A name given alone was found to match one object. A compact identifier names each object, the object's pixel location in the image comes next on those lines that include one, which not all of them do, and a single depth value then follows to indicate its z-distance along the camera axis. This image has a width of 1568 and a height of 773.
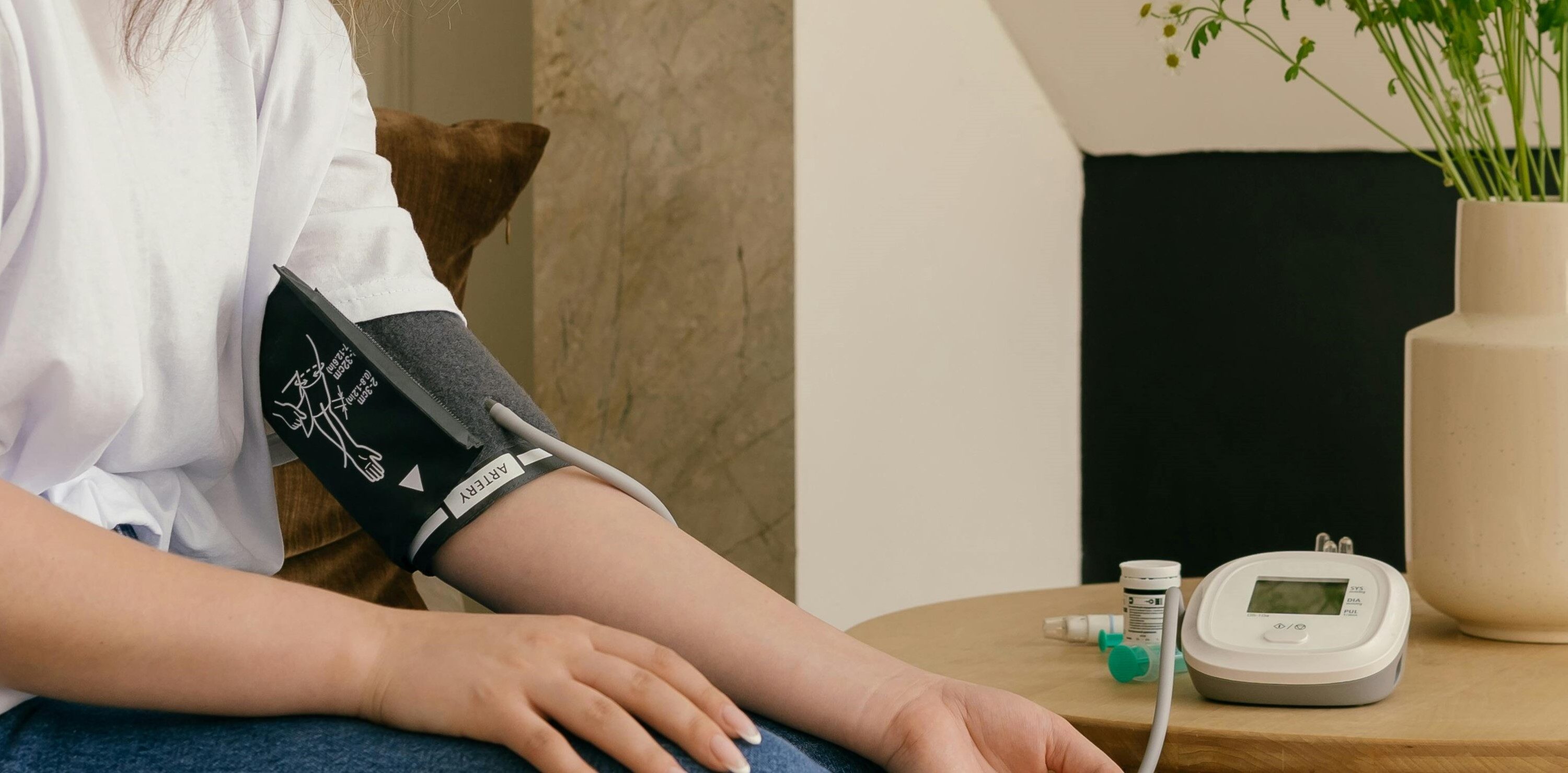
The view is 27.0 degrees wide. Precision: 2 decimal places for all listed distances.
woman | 1.49
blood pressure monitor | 1.75
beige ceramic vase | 1.90
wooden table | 1.68
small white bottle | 1.89
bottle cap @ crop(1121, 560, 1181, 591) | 1.90
